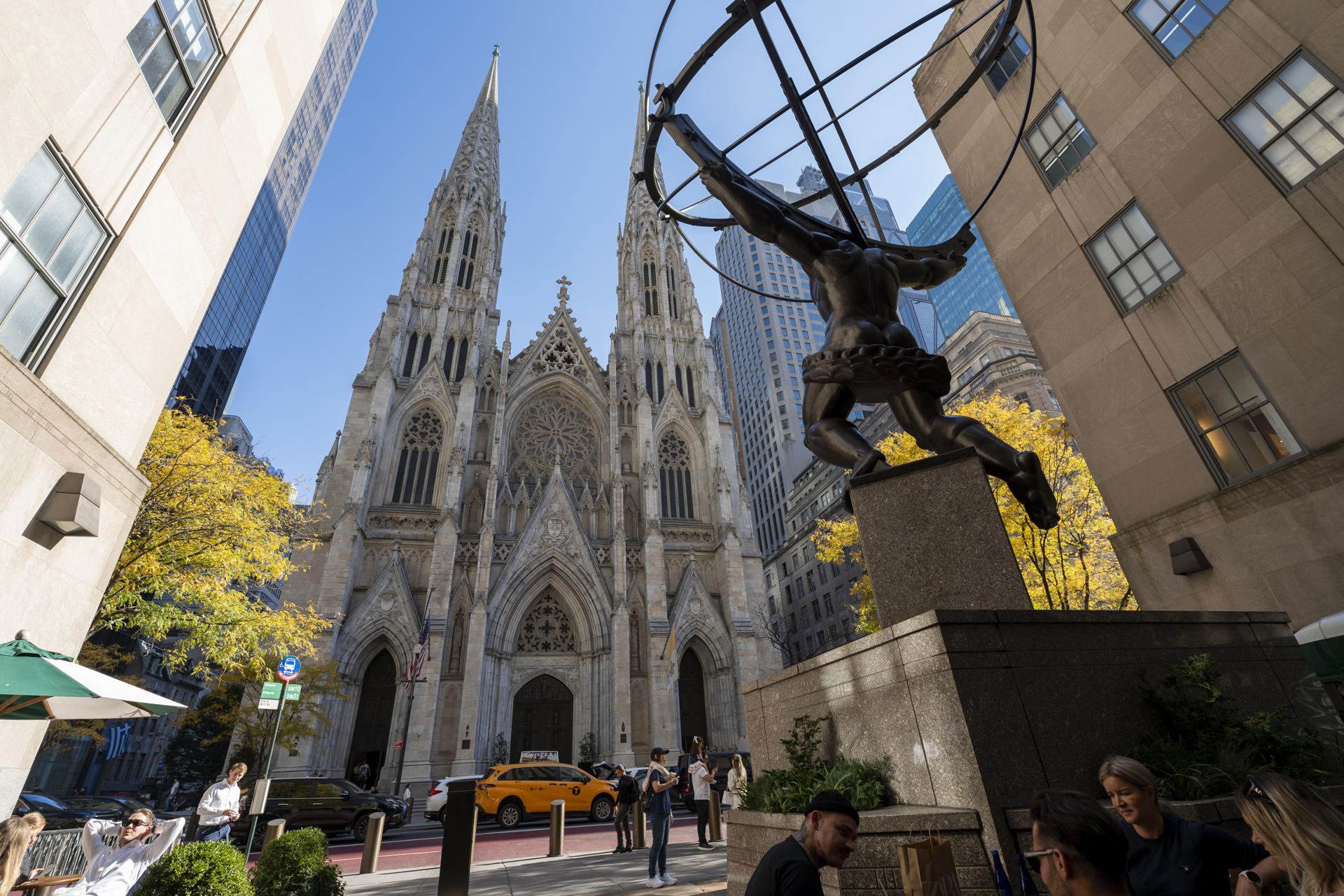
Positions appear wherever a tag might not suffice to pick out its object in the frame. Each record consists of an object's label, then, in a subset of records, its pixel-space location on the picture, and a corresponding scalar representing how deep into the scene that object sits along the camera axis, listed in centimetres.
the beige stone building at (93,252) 712
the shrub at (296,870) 598
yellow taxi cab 1689
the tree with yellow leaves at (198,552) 1380
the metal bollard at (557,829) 1101
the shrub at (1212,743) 362
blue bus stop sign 1183
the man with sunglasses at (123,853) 522
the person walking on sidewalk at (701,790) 1050
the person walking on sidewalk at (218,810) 800
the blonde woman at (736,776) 1019
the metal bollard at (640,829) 1191
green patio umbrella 576
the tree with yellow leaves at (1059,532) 1585
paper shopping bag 254
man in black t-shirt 266
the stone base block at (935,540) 491
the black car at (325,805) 1544
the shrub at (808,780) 419
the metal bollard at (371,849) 1018
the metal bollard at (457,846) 682
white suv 1766
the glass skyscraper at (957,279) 9094
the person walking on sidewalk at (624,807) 1126
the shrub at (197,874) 482
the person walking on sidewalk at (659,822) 721
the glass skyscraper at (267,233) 5016
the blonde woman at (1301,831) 214
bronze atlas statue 548
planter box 340
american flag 2441
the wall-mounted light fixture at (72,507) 752
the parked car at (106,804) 1978
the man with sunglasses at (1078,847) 216
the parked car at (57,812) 1538
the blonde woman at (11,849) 379
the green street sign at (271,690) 1116
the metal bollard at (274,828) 943
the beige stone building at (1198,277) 896
